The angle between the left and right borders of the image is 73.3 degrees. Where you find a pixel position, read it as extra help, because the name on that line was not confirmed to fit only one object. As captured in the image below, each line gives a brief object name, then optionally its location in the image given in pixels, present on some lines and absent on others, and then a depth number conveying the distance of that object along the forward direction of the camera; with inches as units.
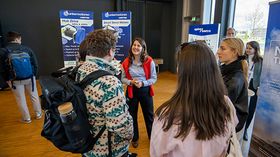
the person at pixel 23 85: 114.0
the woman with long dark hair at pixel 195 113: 32.8
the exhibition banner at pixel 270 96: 62.2
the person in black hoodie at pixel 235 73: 58.2
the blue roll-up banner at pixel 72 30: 192.4
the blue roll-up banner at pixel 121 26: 205.9
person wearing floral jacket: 43.4
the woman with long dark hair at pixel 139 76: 92.4
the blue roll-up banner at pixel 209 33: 129.8
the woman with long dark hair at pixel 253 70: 105.4
